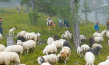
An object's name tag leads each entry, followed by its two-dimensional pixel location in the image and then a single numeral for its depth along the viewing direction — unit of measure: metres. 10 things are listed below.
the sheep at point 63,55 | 15.16
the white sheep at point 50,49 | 16.67
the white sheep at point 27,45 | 18.16
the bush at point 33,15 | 35.67
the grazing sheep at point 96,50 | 20.49
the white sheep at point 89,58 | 14.74
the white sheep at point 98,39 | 26.59
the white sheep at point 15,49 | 15.34
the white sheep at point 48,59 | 13.16
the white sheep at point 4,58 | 11.25
